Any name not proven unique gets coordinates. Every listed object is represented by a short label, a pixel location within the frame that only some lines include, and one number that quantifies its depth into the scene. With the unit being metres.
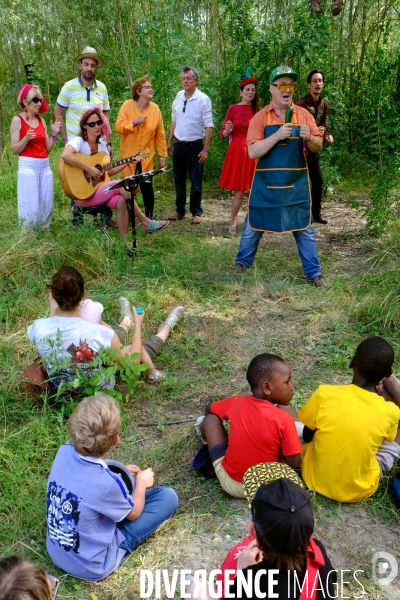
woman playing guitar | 5.25
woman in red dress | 6.14
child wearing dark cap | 1.49
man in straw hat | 5.65
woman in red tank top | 5.28
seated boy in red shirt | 2.41
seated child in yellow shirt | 2.38
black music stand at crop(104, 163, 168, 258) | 4.78
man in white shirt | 6.33
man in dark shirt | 6.14
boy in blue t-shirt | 2.05
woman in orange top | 6.01
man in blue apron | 4.40
